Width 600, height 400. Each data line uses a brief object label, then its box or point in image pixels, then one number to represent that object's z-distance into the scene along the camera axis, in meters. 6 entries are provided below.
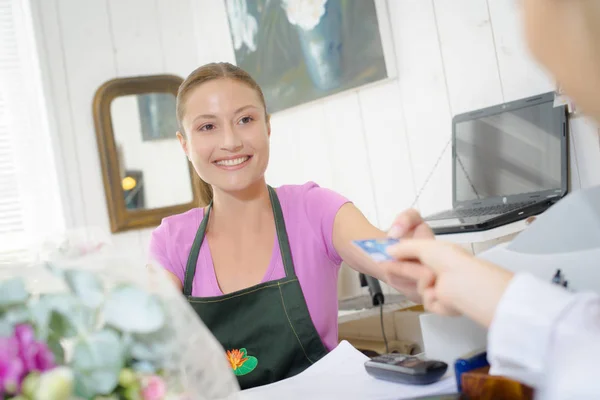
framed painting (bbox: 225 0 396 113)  2.14
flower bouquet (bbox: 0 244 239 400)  0.54
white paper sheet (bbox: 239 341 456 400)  0.90
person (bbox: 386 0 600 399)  0.58
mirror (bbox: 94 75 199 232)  2.72
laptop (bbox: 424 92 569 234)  1.60
